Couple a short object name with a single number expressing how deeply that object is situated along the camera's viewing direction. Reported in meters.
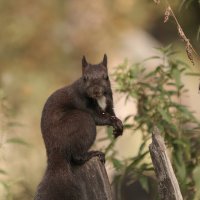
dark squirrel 8.01
